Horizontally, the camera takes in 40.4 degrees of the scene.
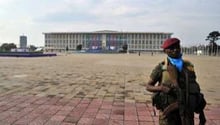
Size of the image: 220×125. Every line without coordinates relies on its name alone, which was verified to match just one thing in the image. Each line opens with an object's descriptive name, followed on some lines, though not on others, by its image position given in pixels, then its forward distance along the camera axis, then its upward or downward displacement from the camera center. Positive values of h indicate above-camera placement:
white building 133.12 +3.88
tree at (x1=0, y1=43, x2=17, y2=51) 87.47 +0.90
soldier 2.55 -0.35
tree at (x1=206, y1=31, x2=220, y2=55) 92.88 +2.96
